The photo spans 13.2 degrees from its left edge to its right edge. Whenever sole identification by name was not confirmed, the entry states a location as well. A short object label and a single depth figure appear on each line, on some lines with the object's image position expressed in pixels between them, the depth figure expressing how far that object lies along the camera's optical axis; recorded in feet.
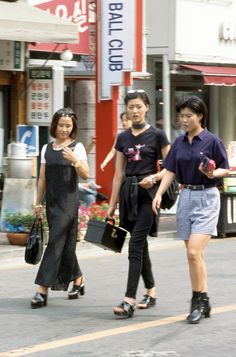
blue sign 50.98
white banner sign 51.57
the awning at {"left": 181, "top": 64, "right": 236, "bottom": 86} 60.54
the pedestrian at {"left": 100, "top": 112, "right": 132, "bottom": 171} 47.29
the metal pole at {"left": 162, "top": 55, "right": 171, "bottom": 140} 60.49
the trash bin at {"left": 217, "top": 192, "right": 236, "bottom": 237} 49.40
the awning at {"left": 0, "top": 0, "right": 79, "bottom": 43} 45.60
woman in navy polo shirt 27.17
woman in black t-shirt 28.32
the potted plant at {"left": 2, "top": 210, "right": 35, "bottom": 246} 43.04
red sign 53.72
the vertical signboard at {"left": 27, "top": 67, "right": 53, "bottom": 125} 51.62
